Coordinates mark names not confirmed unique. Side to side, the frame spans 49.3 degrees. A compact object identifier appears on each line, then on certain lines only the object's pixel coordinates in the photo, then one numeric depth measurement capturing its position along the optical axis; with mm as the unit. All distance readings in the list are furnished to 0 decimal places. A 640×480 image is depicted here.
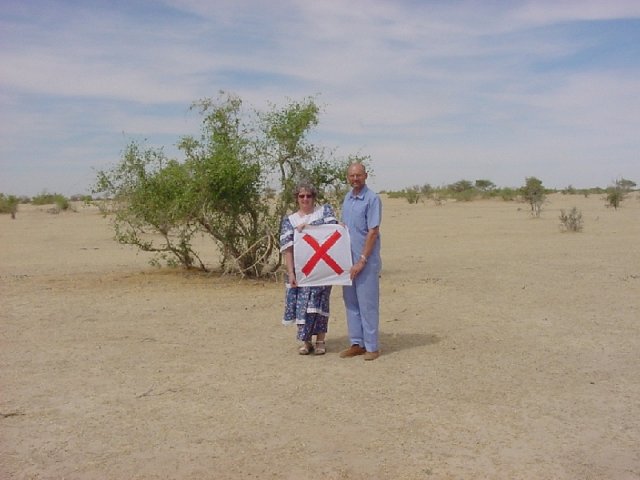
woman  7137
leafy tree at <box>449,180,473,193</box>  67938
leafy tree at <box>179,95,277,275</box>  11594
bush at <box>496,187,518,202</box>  59500
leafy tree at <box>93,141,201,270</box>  11898
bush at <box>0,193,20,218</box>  42081
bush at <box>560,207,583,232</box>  24281
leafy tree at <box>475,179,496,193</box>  66500
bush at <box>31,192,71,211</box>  56469
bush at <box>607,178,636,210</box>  41562
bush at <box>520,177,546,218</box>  36969
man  6906
